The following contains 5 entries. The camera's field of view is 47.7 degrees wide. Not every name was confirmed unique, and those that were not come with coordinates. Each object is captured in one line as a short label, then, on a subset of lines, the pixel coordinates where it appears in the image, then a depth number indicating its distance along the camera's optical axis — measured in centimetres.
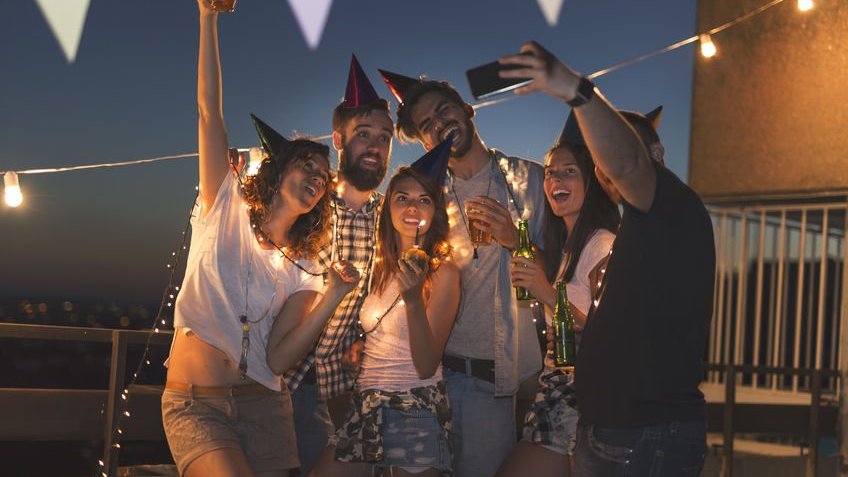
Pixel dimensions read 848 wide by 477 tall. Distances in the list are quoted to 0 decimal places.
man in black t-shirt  207
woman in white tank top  296
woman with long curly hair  292
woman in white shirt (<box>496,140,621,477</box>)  298
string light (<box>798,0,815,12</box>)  566
